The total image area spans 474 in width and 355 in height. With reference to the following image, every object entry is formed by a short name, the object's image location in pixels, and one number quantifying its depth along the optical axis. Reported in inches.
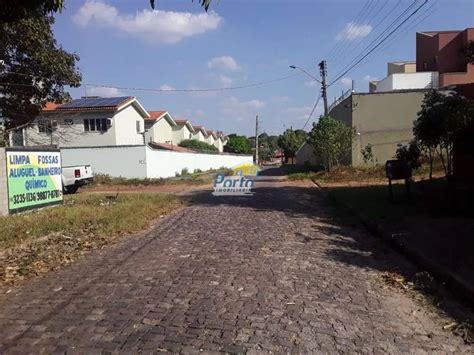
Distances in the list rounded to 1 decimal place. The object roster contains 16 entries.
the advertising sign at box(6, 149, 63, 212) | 493.0
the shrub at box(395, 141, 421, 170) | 569.6
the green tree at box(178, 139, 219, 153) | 2454.7
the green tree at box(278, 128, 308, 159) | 3781.0
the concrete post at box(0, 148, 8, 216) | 479.2
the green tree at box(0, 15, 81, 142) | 724.0
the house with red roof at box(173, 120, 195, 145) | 2532.0
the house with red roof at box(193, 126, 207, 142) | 2883.9
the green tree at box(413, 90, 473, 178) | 447.2
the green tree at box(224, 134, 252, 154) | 3833.7
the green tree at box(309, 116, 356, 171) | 1163.9
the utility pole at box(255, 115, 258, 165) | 2932.1
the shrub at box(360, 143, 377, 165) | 1174.3
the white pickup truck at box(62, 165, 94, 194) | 792.3
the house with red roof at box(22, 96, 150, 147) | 1567.4
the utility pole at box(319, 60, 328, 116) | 1315.7
